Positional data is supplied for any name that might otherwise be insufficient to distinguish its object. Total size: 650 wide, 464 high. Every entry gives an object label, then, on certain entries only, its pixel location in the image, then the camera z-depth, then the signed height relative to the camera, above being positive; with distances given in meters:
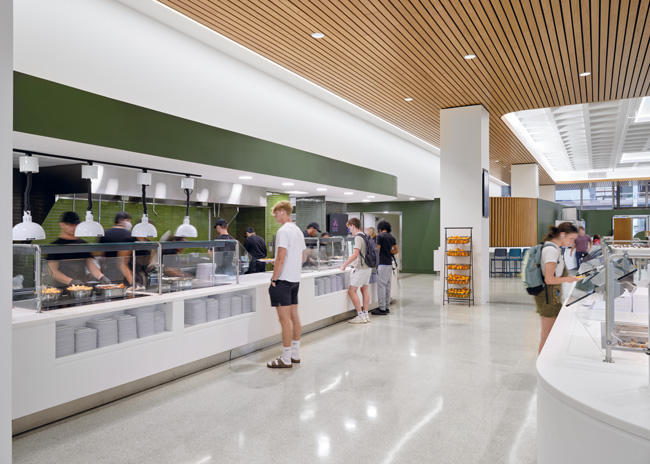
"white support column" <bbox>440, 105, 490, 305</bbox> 8.77 +1.11
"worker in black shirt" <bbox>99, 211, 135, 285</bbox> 3.82 -0.27
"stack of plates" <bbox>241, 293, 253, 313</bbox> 5.09 -0.78
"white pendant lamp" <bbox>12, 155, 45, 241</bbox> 3.81 +0.08
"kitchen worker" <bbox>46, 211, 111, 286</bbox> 3.45 -0.27
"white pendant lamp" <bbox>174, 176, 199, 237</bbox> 5.45 +0.10
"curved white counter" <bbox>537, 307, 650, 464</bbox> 1.59 -0.65
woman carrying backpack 4.18 -0.34
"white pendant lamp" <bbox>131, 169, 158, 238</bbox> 5.03 +0.09
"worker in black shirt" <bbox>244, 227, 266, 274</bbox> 7.39 -0.29
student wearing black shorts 4.71 -0.49
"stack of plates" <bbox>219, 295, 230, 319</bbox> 4.78 -0.77
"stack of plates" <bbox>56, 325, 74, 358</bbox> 3.36 -0.79
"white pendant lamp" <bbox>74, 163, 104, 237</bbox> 4.39 +0.10
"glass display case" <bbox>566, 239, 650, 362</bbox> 2.33 -0.58
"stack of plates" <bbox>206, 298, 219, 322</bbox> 4.63 -0.78
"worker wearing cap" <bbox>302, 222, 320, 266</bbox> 6.59 -0.27
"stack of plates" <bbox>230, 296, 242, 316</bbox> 4.95 -0.79
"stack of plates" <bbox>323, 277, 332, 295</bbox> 6.67 -0.75
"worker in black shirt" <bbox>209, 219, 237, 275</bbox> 4.92 -0.26
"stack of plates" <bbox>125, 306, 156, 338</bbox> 3.95 -0.76
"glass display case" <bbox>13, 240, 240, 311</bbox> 3.33 -0.32
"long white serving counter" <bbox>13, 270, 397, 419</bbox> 3.12 -0.98
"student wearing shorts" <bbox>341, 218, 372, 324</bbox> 6.97 -0.63
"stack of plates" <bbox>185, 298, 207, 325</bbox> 4.45 -0.76
